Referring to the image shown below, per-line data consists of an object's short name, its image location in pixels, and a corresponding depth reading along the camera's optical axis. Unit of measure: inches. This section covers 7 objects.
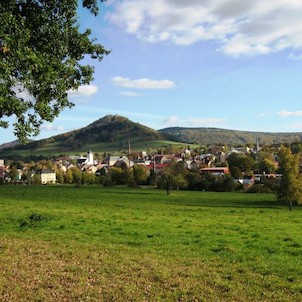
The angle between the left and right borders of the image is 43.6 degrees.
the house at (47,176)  6118.1
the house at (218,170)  5403.5
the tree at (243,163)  5861.2
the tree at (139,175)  4596.5
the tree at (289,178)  2256.4
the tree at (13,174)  6657.5
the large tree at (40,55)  512.1
